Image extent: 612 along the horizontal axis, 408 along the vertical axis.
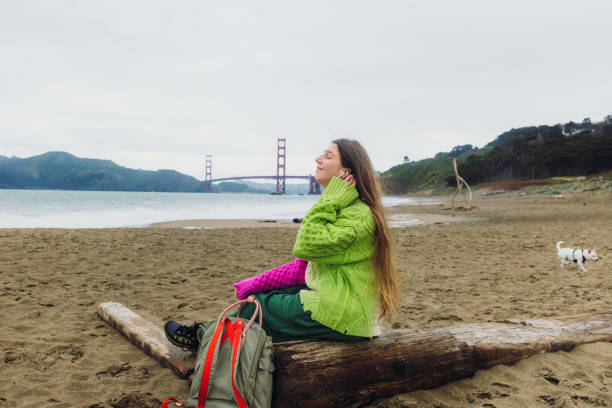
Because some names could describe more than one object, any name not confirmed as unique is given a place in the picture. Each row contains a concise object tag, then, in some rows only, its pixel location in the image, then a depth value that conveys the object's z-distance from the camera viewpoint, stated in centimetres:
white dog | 501
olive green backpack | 161
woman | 180
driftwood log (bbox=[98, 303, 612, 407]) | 184
